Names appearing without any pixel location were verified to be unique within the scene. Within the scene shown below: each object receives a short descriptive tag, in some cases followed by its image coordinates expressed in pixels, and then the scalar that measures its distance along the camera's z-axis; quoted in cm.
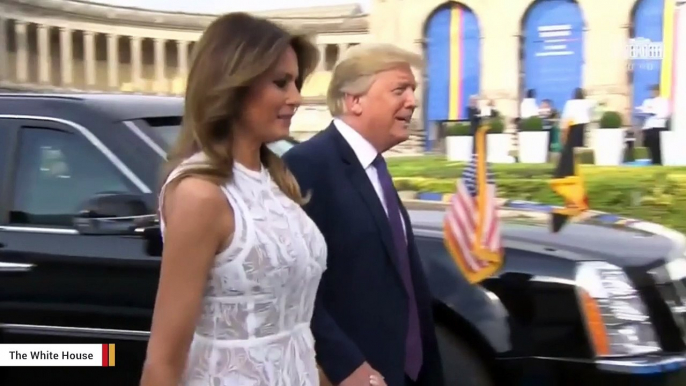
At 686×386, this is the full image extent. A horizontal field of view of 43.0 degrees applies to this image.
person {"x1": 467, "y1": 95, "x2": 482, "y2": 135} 2253
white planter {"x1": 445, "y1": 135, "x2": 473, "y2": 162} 2161
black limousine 375
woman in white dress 190
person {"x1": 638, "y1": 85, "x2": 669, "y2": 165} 1727
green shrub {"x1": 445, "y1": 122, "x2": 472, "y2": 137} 2225
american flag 391
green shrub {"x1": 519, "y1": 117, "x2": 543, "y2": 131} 2022
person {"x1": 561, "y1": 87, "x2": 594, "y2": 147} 1859
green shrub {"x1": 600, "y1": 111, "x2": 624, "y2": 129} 1864
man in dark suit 282
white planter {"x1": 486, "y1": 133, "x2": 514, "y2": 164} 2159
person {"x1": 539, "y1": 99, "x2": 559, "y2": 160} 2003
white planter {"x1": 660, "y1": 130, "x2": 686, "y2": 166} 1631
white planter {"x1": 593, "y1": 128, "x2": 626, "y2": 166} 1827
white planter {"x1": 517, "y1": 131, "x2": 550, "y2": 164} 2011
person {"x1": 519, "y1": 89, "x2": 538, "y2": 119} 2404
